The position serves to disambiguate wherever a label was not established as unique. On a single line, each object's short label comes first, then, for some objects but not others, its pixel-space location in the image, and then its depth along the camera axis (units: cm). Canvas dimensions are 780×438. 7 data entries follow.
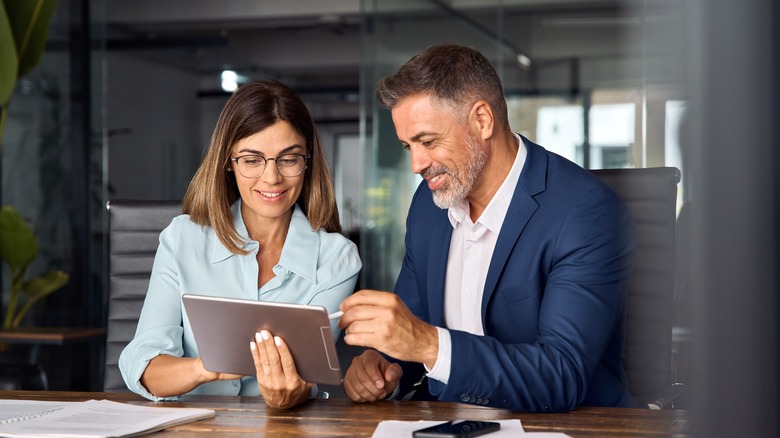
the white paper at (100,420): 130
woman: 190
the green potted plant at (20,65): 368
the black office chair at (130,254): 222
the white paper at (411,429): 125
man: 141
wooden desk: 133
